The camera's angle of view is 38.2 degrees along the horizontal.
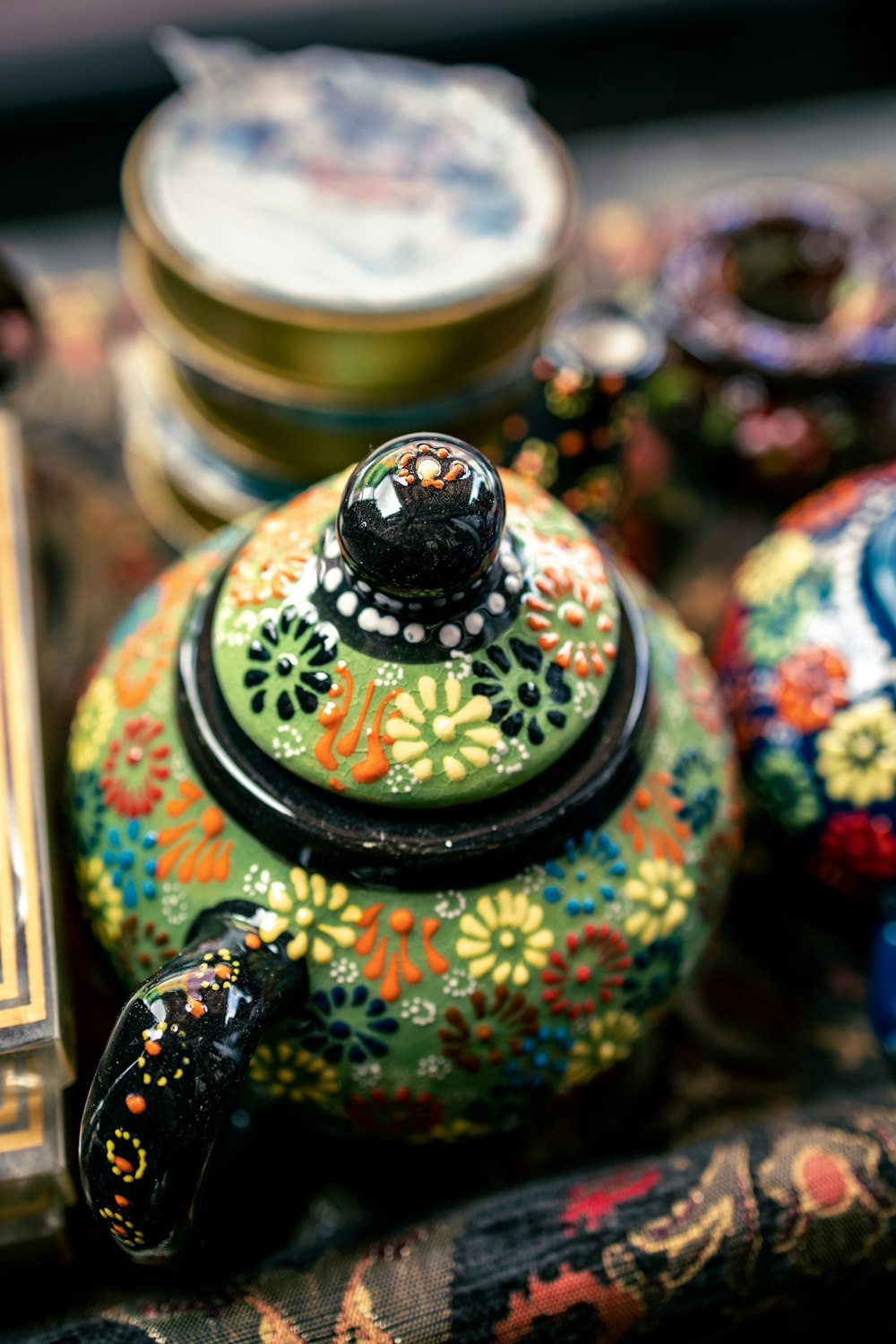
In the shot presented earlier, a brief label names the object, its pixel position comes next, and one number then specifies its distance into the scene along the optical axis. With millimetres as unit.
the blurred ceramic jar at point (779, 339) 973
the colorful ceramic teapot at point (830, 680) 697
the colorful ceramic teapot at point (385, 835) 506
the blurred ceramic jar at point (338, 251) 821
